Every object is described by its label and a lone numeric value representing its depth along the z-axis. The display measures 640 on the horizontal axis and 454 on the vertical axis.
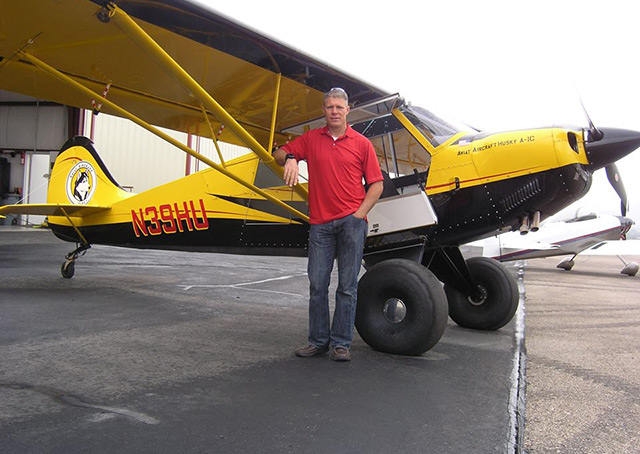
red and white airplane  12.70
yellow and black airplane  3.33
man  3.26
